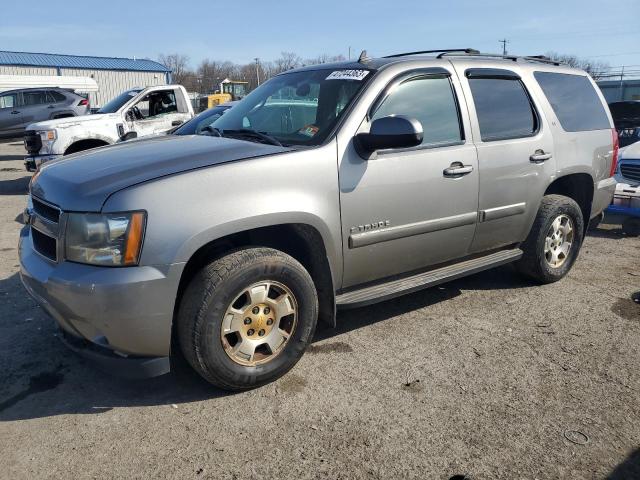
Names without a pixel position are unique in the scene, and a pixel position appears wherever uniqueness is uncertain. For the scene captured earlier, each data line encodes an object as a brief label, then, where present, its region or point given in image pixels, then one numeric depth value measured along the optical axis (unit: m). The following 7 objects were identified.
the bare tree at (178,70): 84.50
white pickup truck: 9.39
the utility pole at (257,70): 76.64
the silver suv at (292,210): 2.60
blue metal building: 43.19
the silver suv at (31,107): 17.08
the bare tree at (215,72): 84.31
